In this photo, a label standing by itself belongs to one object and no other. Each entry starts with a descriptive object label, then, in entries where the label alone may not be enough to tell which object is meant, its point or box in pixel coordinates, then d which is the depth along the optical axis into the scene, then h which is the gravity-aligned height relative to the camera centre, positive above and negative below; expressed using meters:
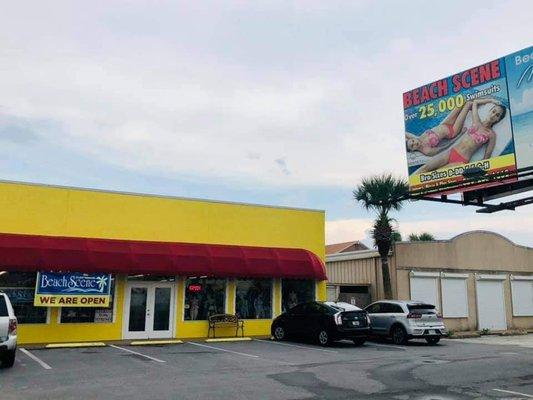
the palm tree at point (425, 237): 38.84 +4.88
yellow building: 18.11 +1.61
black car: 17.91 -0.66
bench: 21.06 -0.70
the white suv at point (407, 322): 19.52 -0.64
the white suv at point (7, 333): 11.86 -0.69
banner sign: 17.75 +0.41
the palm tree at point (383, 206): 25.08 +4.62
